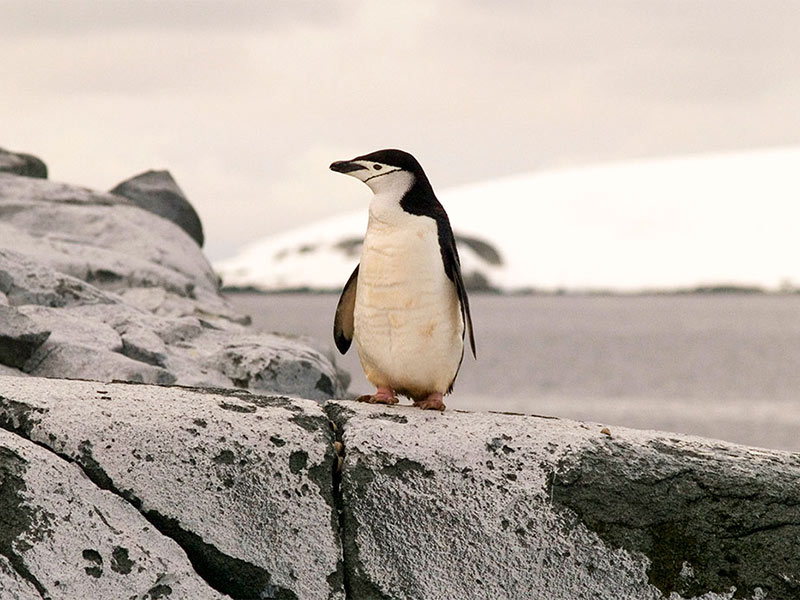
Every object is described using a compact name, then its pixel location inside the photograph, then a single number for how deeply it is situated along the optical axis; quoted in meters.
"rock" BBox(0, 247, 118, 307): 18.89
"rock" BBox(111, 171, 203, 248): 35.62
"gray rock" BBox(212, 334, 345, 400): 18.50
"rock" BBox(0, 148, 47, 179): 35.87
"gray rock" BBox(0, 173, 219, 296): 25.11
